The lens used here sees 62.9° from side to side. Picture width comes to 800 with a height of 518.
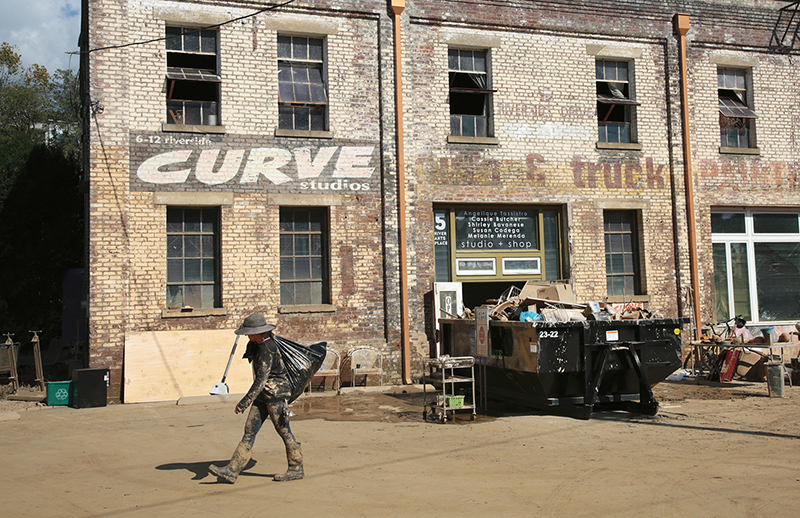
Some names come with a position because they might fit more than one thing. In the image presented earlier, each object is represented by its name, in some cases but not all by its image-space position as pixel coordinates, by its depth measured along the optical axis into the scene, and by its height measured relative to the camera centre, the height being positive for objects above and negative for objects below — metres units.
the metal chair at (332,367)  12.32 -1.39
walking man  5.93 -0.97
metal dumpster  8.75 -1.01
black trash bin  11.02 -1.49
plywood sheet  11.45 -1.20
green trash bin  11.17 -1.58
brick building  11.91 +2.58
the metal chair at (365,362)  12.58 -1.33
